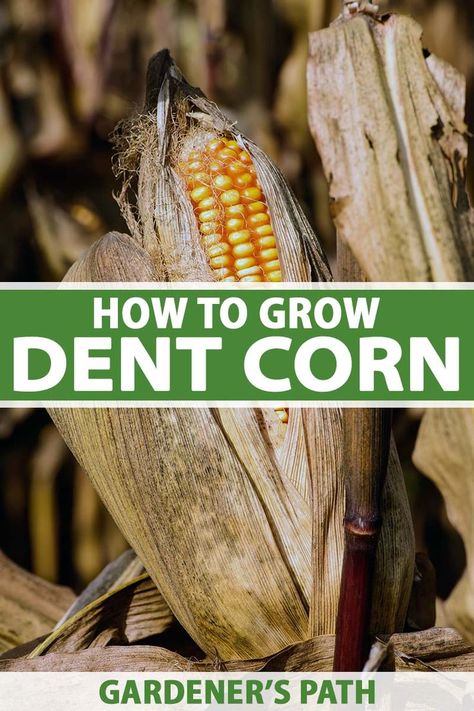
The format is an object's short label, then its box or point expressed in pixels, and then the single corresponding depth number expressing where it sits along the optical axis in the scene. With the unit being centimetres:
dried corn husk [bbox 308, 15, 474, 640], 46
